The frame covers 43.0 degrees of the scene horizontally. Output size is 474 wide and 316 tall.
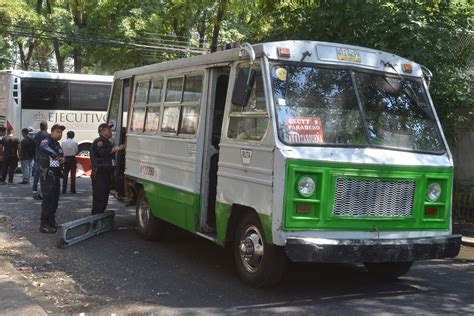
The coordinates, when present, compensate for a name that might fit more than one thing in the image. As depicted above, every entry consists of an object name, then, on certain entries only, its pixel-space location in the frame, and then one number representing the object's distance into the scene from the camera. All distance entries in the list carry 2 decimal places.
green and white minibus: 5.78
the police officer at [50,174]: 9.34
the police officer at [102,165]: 9.73
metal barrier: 8.49
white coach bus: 20.66
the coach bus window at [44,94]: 20.91
